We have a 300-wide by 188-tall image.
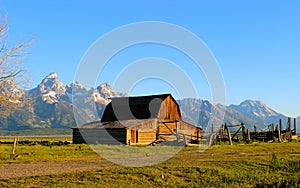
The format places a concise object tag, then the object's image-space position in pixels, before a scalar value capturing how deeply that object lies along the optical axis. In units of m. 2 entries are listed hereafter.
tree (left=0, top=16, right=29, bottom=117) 38.81
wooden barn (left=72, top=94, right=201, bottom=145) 58.62
